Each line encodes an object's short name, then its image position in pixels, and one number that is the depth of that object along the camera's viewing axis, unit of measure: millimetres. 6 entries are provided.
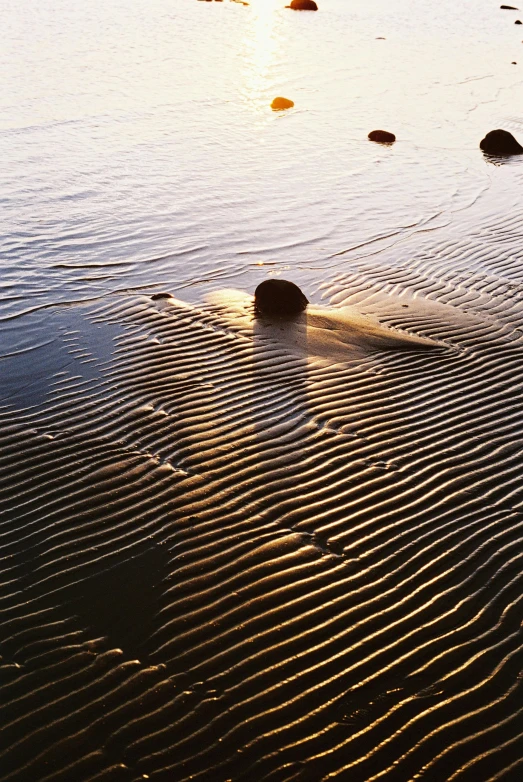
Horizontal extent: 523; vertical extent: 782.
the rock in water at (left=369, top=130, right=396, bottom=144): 18688
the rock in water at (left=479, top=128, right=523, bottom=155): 17781
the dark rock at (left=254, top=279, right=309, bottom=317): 8953
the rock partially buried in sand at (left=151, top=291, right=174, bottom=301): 9477
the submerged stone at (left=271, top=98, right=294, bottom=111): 21970
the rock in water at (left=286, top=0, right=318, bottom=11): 43781
